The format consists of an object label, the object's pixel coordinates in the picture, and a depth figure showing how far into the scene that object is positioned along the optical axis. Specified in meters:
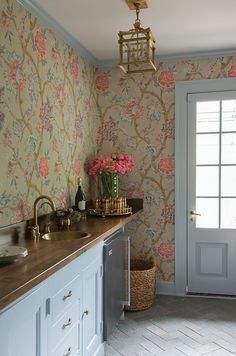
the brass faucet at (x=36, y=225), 2.32
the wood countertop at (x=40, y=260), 1.38
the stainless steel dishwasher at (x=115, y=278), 2.58
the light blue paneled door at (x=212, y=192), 3.65
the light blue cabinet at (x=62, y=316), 1.40
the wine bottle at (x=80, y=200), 3.24
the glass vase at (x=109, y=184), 3.38
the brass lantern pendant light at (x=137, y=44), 2.09
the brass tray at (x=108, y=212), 3.17
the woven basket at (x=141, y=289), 3.37
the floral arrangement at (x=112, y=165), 3.37
